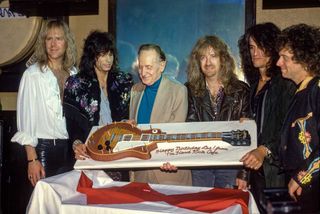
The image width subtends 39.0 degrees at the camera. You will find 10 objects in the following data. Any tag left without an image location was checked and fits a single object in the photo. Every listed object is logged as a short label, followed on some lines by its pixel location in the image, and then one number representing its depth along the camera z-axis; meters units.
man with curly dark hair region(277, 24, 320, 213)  2.22
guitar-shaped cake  2.62
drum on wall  3.73
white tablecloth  2.19
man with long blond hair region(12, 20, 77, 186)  3.09
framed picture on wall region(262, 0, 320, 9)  3.55
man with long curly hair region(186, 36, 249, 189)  2.92
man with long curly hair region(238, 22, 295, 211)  2.64
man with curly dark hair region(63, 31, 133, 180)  3.03
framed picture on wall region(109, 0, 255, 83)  3.77
